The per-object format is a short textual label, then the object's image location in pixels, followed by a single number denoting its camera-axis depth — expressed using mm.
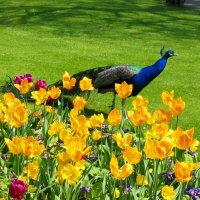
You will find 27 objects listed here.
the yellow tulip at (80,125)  7113
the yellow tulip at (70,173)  5729
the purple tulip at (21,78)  10111
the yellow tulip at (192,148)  8590
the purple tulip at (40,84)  9740
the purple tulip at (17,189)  5494
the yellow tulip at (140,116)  7281
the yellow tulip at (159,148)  5925
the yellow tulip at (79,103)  8435
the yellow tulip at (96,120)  7851
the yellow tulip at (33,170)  6301
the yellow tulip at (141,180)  6798
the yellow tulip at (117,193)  6939
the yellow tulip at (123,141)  6766
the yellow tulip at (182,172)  5575
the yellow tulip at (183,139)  6124
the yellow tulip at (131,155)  6134
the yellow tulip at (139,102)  8120
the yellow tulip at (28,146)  6214
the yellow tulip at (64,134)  6741
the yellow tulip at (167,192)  6021
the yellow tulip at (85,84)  8890
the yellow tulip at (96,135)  7866
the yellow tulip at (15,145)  6214
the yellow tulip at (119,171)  5697
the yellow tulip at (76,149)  5774
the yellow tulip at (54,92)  8711
